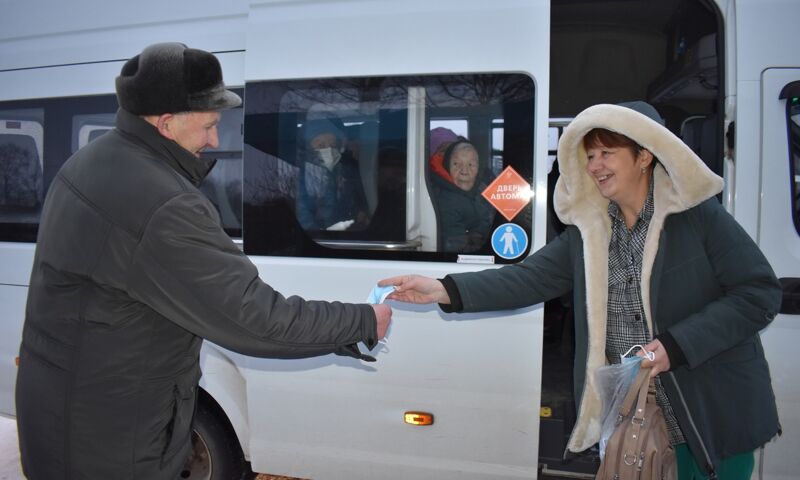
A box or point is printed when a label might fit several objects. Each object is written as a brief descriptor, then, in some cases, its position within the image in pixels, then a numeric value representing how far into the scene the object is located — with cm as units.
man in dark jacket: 128
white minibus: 220
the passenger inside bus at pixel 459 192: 236
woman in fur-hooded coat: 155
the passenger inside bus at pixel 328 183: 249
